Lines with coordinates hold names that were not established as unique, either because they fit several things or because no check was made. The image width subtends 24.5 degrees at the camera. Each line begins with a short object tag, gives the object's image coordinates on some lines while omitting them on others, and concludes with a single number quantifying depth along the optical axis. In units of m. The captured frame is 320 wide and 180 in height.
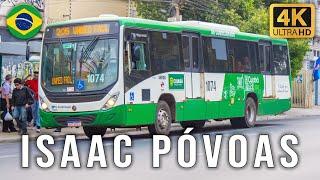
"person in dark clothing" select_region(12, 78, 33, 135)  20.62
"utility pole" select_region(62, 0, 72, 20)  42.56
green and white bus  18.31
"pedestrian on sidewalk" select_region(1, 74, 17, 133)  21.69
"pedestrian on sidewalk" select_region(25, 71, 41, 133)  21.70
